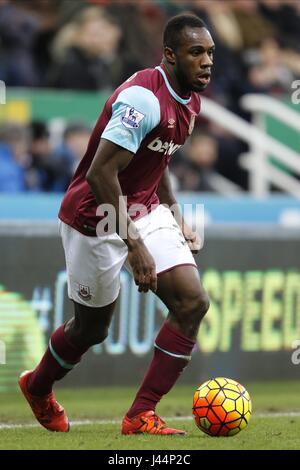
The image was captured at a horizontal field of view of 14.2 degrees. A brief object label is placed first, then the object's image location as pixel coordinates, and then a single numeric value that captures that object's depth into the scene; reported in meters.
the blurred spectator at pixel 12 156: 12.21
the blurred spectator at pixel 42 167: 12.70
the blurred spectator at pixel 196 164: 13.52
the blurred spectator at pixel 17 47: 13.67
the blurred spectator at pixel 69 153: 12.73
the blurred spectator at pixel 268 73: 15.34
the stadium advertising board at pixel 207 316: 10.64
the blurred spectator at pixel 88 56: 13.78
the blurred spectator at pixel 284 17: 17.31
